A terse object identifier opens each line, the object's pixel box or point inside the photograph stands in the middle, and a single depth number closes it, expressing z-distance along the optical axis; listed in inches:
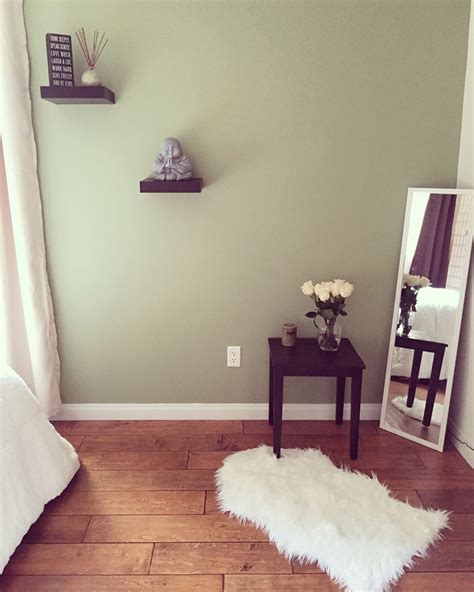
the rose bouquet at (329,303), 98.0
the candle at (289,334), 102.0
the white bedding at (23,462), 73.3
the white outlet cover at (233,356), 110.5
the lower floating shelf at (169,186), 93.6
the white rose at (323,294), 97.7
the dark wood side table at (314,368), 94.4
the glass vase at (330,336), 99.7
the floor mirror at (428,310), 97.9
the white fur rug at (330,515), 72.7
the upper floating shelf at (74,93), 90.2
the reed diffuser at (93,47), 94.3
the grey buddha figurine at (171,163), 93.6
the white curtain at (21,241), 92.6
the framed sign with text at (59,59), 90.7
